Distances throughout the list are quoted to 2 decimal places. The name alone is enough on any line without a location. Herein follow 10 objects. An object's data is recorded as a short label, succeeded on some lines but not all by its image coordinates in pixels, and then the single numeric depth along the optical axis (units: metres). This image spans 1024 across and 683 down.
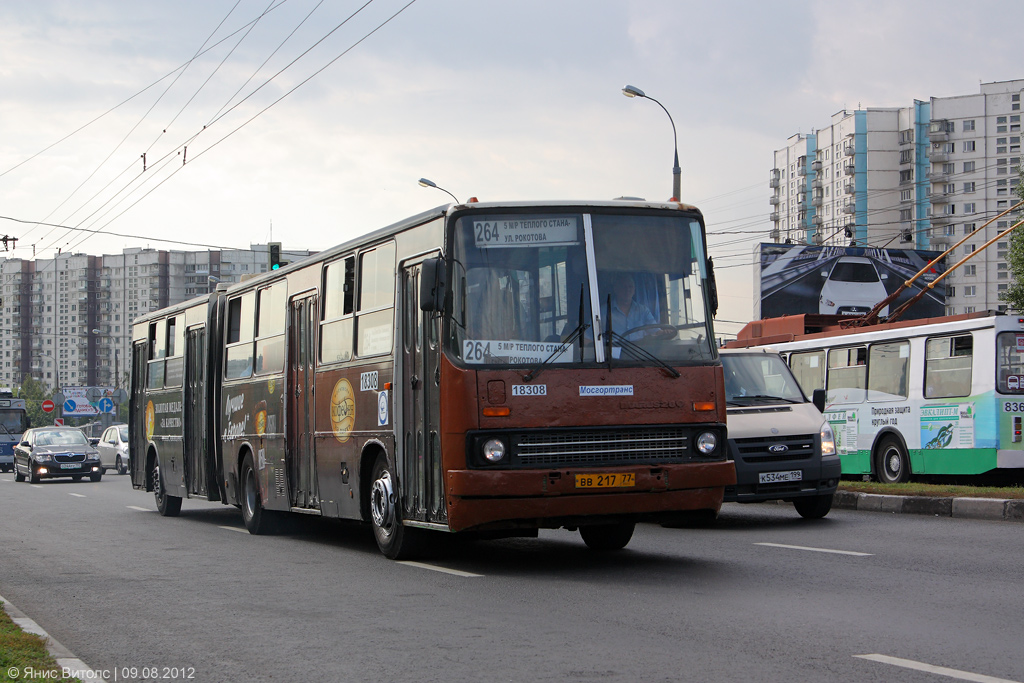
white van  14.20
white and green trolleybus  18.67
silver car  44.94
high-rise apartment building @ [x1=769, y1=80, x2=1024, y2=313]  113.25
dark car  36.28
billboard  44.69
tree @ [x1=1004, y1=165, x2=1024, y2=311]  45.53
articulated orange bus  9.48
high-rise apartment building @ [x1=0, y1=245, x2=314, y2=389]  137.25
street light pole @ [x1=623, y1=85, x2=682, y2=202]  28.22
